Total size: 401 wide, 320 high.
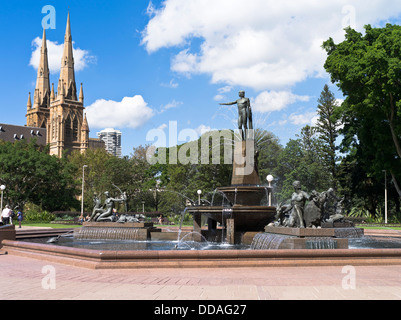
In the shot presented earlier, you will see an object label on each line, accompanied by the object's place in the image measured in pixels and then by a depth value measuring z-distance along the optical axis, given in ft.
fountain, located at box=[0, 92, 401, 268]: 33.94
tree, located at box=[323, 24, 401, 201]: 100.83
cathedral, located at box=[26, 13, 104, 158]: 454.81
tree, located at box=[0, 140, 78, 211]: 178.50
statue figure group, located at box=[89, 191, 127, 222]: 63.10
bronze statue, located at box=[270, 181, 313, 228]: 43.11
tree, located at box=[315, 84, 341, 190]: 185.37
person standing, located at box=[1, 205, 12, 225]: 81.87
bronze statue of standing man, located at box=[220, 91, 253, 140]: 59.72
